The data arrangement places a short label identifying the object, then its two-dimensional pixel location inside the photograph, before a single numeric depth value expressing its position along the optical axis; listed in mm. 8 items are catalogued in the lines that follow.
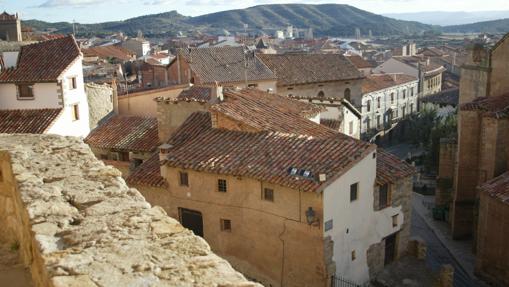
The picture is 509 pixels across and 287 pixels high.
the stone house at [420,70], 67688
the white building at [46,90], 28203
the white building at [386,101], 56406
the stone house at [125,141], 24359
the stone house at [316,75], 46719
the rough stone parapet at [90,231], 5051
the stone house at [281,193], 16844
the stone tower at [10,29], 45031
